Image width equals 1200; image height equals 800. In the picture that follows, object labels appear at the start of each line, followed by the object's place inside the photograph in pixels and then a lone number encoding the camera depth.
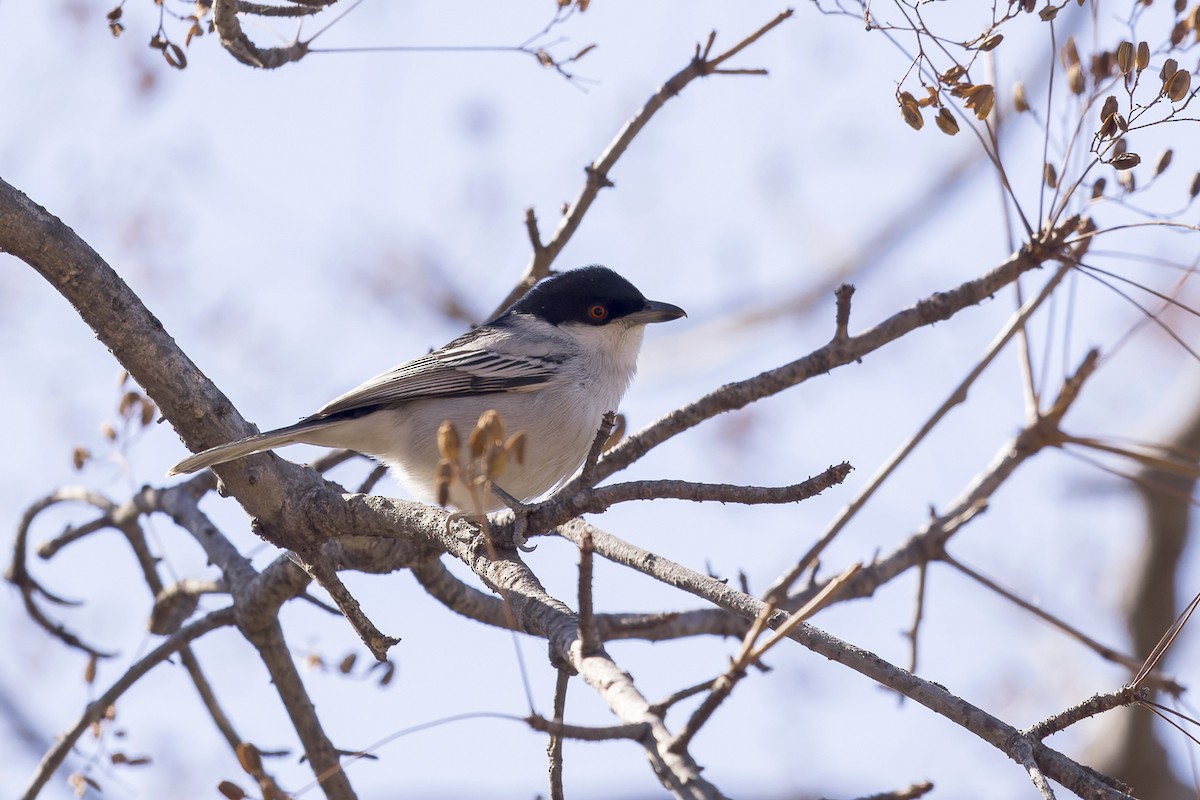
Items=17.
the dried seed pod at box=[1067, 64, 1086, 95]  8.20
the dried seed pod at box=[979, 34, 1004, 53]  6.78
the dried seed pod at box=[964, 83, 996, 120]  6.89
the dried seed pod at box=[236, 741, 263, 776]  6.10
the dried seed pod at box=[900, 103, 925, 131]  6.98
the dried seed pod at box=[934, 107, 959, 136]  7.05
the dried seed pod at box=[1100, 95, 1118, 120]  6.73
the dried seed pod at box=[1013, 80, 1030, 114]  8.95
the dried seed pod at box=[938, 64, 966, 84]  6.79
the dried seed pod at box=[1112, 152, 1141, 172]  6.65
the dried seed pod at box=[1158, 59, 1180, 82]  6.71
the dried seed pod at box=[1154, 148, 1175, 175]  7.90
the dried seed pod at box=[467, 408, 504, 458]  4.81
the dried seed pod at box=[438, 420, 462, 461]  4.82
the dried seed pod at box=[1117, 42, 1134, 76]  6.88
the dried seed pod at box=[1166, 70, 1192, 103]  6.61
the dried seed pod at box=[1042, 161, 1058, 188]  8.26
